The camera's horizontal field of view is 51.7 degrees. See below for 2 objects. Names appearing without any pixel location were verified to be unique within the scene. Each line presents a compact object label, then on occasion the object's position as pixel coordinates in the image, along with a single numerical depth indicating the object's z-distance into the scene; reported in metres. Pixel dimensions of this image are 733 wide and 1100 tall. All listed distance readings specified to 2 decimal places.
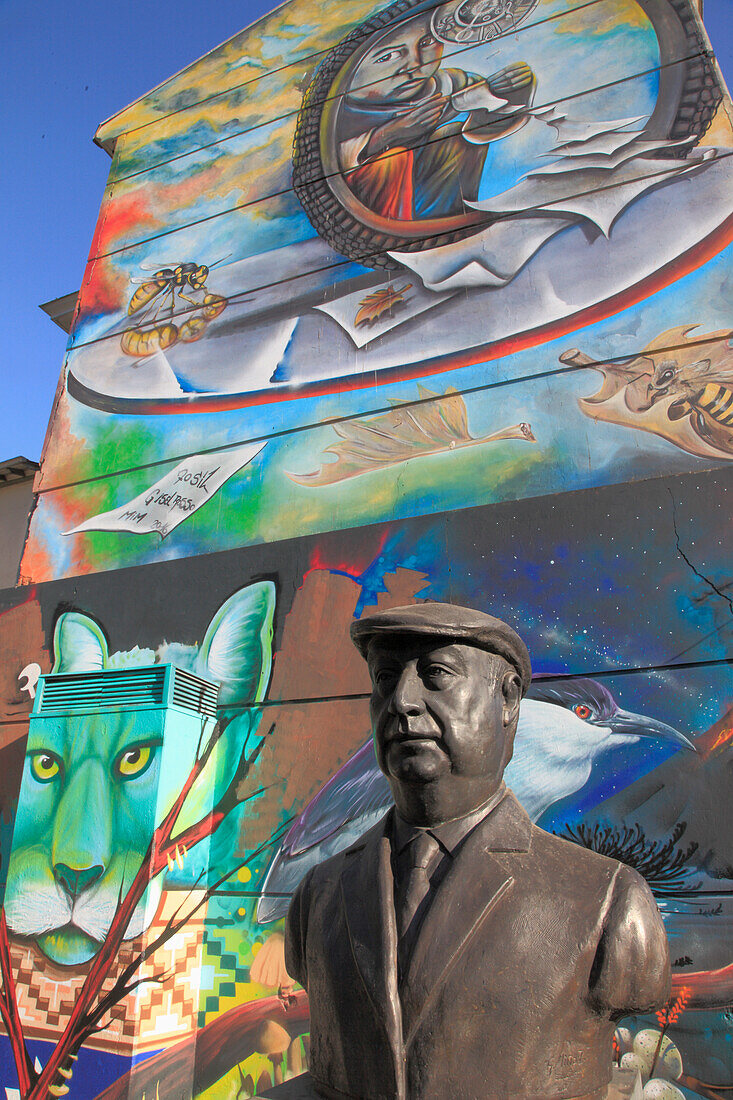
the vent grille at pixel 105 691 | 4.29
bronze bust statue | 1.41
